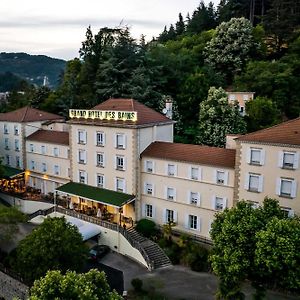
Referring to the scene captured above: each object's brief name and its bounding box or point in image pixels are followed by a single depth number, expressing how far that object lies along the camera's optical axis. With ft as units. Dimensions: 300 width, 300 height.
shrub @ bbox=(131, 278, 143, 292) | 115.14
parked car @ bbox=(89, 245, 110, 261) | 139.44
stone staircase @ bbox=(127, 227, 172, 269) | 132.36
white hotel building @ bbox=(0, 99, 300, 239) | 120.26
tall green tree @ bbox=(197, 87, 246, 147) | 179.01
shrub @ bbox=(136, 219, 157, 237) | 146.20
